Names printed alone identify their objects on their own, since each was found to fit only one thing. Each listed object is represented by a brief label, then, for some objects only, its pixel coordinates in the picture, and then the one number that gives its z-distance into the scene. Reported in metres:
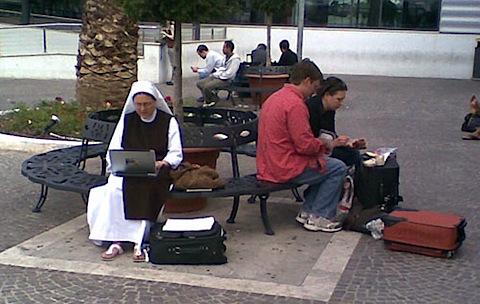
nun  5.29
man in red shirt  5.61
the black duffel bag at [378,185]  6.01
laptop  5.16
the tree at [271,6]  14.59
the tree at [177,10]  6.57
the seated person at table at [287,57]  14.42
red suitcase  5.21
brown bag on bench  5.52
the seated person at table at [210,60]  13.98
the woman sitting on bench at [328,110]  6.02
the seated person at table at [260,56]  15.50
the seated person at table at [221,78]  13.48
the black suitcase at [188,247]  4.99
